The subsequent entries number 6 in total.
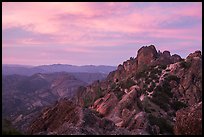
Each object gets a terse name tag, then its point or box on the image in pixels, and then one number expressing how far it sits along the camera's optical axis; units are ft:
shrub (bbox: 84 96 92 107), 478.43
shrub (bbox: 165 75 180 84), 347.38
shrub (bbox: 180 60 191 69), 366.24
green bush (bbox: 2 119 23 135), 74.43
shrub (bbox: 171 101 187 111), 287.32
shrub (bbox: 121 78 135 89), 377.95
